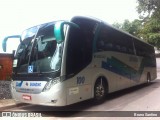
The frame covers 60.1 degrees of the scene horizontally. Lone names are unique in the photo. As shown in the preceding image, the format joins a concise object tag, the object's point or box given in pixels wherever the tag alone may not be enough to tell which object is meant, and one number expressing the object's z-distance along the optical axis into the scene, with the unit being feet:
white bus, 13.35
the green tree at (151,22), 54.86
